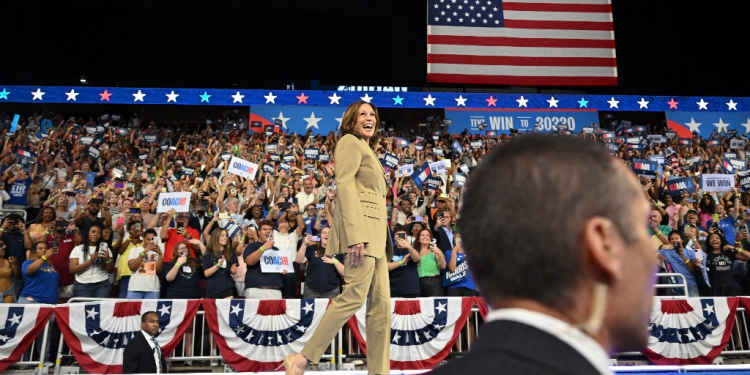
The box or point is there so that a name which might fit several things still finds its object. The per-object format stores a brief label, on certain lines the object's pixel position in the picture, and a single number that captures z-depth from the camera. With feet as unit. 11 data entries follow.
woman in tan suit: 10.66
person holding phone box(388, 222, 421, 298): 23.22
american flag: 55.72
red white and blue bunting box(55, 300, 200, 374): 20.62
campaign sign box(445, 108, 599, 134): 57.06
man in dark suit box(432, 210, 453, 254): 25.42
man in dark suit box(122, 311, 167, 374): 18.15
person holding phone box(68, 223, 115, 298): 23.13
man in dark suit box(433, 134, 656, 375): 2.32
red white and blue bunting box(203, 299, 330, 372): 21.27
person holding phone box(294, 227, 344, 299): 23.32
